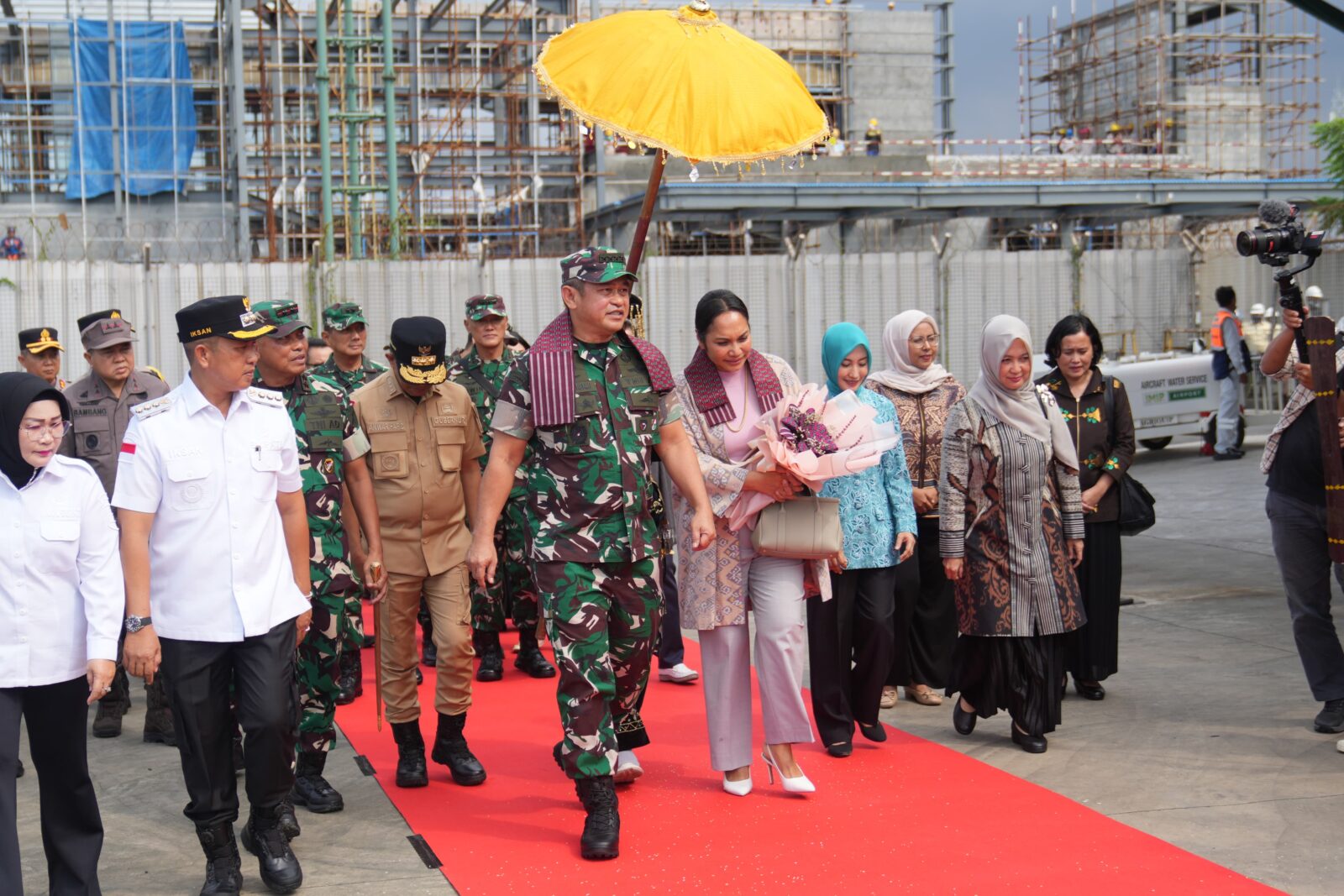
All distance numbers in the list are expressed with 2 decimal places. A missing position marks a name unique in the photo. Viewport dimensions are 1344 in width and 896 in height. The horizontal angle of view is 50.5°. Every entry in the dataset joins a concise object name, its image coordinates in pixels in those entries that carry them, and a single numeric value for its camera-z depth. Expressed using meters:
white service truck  17.86
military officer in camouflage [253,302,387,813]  5.60
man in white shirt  4.47
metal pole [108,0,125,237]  28.89
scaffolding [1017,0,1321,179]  41.81
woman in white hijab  7.03
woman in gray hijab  6.22
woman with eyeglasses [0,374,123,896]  4.08
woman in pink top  5.61
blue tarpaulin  29.42
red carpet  4.65
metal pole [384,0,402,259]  23.91
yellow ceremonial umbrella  5.62
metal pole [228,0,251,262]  27.64
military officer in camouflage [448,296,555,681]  8.01
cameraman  6.23
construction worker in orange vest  16.75
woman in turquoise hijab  6.18
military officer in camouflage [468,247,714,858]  5.16
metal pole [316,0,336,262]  23.36
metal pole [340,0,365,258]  26.56
